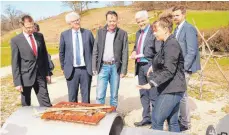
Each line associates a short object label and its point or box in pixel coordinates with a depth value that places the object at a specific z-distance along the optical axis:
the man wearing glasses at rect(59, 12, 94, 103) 5.66
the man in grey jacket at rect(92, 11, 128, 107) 5.66
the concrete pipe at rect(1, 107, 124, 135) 3.33
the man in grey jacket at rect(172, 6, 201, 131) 4.91
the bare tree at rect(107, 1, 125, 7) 61.50
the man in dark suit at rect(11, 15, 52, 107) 5.12
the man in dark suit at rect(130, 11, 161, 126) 5.27
